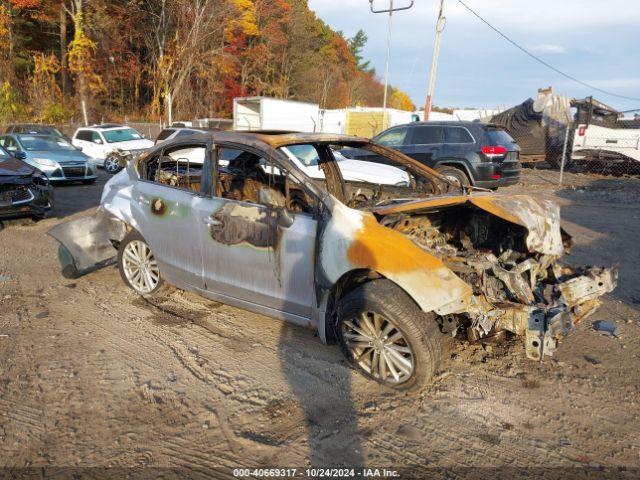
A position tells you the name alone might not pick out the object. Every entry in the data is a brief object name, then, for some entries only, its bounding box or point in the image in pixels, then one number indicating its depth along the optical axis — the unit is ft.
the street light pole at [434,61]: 64.90
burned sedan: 10.98
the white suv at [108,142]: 58.39
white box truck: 92.02
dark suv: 35.22
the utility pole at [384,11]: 73.82
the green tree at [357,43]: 264.11
